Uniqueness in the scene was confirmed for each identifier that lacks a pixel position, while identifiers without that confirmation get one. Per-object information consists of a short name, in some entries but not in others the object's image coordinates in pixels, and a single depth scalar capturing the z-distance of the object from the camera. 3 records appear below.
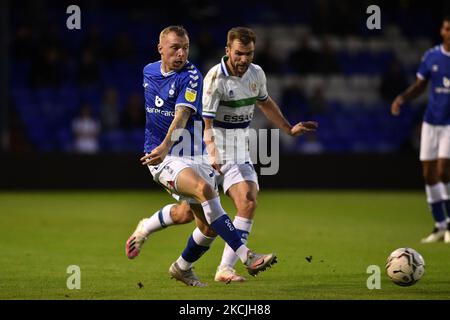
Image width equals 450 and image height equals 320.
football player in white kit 15.97
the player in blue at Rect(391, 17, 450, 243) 22.78
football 14.96
